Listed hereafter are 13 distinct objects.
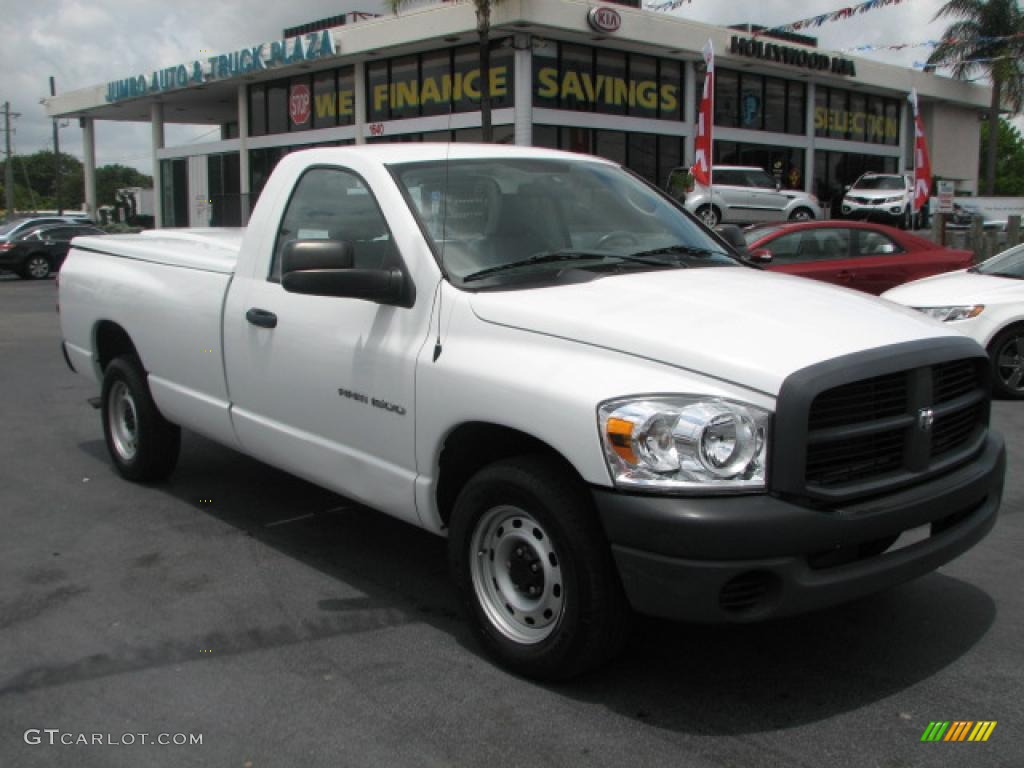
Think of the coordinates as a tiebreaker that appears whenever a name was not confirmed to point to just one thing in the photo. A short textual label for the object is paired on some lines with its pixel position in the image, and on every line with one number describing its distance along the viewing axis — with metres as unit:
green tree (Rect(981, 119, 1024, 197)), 90.62
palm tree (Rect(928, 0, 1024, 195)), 40.72
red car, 11.82
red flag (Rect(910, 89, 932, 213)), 19.68
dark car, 27.56
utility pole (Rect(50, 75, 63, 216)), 58.76
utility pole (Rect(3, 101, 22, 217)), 67.19
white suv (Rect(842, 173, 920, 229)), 31.72
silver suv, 27.70
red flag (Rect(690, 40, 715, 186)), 18.05
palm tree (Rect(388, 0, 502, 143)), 22.08
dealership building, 28.22
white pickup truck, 3.16
